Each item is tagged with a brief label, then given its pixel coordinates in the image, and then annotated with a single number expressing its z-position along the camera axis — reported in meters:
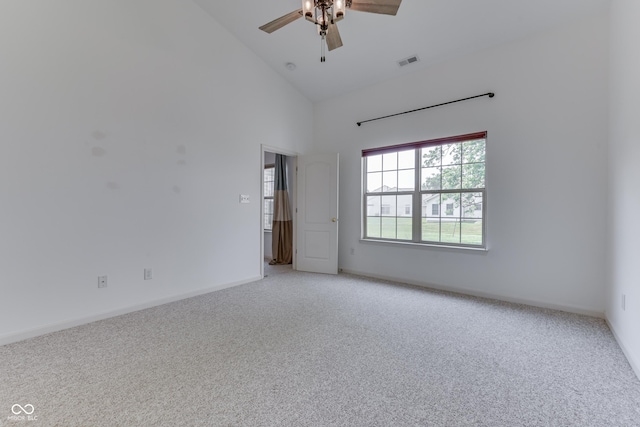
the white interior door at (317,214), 4.86
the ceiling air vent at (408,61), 3.88
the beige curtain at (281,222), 5.90
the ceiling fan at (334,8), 2.25
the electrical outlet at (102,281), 2.89
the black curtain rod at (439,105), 3.51
